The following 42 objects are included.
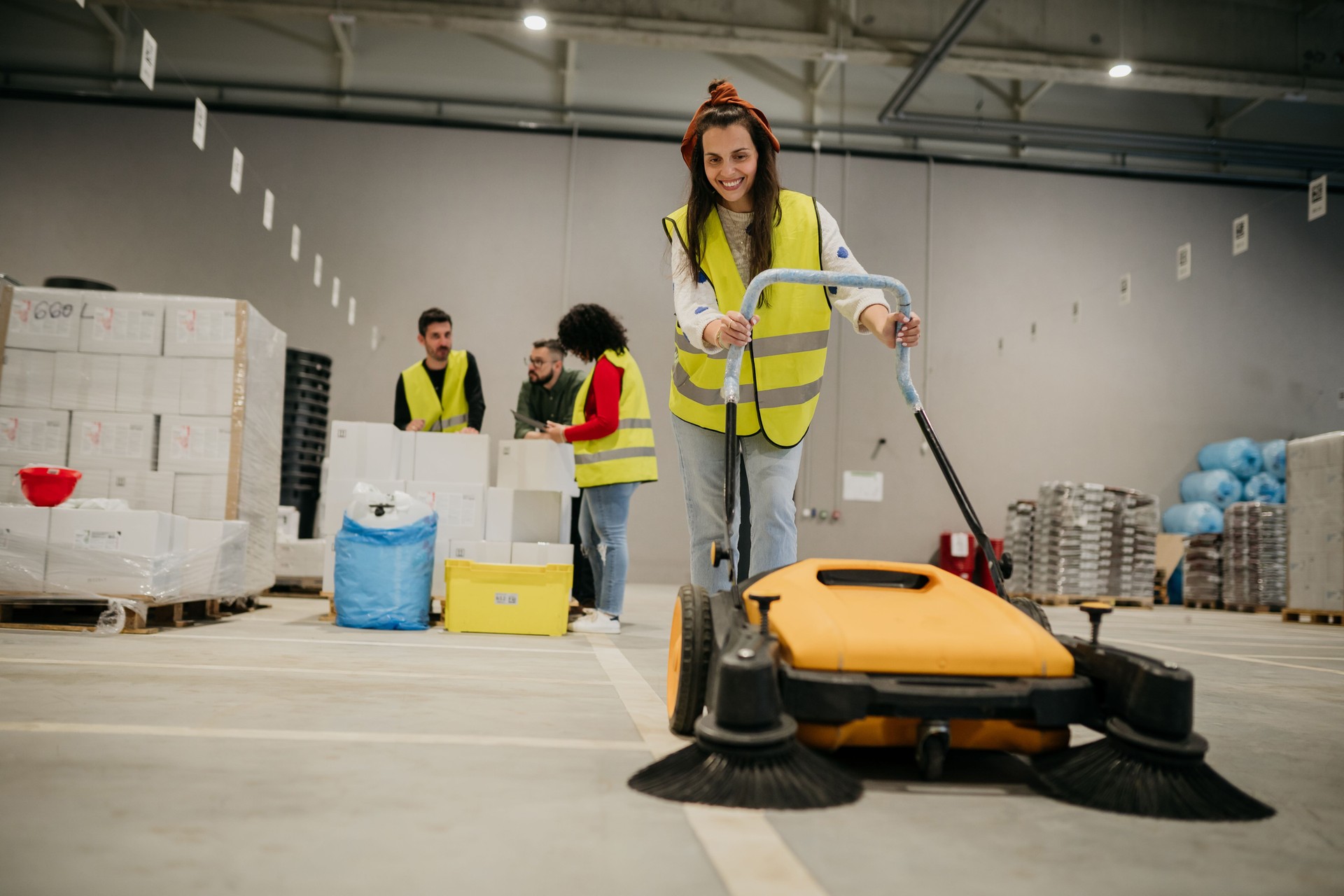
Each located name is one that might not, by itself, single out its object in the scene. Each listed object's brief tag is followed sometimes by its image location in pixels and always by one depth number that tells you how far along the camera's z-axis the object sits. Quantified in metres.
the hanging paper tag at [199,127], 5.64
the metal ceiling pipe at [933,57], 9.74
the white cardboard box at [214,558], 4.94
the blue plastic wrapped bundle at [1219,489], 12.73
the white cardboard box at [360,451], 5.88
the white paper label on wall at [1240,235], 8.71
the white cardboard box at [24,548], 4.41
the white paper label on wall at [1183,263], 9.86
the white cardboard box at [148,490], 5.35
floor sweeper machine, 1.65
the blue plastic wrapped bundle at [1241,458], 12.83
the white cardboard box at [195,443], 5.41
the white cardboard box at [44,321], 5.30
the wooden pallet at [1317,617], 9.16
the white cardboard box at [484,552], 5.84
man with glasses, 6.71
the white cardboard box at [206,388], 5.44
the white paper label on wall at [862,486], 12.90
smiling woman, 2.69
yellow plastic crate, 5.19
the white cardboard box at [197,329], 5.46
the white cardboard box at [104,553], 4.43
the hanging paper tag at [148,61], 4.99
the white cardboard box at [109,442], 5.34
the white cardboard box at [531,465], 6.41
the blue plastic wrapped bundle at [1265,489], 12.73
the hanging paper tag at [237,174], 6.26
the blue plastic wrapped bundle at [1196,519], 12.49
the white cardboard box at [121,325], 5.37
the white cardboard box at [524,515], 6.03
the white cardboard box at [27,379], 5.28
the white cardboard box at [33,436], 5.22
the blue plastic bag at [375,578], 5.13
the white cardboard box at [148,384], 5.38
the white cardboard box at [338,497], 5.84
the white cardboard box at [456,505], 5.98
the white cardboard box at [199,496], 5.41
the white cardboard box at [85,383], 5.32
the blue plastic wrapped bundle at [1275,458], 12.72
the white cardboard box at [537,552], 5.86
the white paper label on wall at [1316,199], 7.55
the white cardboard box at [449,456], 6.09
